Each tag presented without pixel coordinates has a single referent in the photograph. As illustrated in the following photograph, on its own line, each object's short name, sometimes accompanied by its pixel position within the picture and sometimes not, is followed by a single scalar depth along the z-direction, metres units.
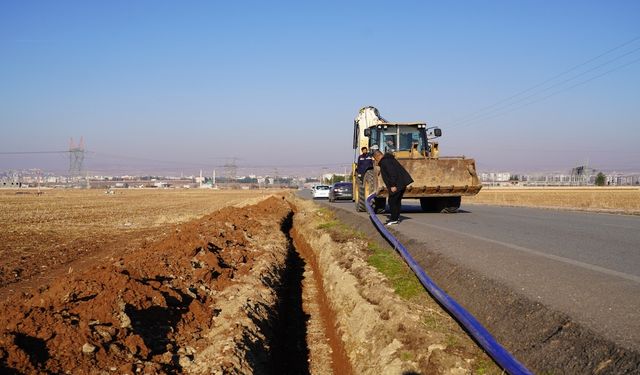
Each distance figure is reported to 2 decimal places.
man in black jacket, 13.03
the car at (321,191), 48.12
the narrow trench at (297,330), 7.12
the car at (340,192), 36.78
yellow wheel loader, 16.47
